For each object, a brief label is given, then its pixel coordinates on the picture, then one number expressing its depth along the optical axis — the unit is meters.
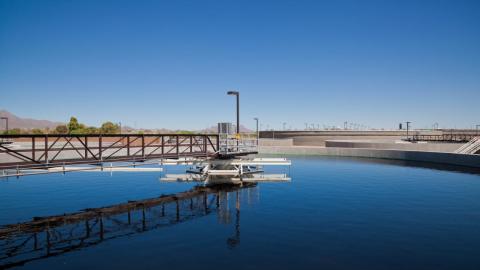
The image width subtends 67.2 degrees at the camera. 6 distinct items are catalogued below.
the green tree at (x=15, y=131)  82.40
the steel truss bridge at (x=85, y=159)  17.80
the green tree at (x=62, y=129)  89.78
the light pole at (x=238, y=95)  30.33
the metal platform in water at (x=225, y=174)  27.80
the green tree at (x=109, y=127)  93.92
